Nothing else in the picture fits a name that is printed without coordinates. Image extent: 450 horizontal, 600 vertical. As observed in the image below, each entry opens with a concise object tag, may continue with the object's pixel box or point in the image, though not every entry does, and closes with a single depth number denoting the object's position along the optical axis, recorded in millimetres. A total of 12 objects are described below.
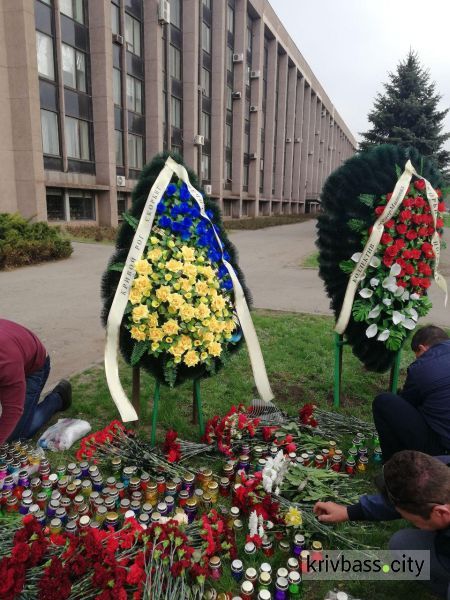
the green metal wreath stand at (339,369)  3846
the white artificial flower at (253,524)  2270
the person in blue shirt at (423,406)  2332
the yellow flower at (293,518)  2279
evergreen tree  20406
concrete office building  16125
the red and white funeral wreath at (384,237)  3477
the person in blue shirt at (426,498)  1591
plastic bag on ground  3188
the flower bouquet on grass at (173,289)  2898
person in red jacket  2678
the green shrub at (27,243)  11005
